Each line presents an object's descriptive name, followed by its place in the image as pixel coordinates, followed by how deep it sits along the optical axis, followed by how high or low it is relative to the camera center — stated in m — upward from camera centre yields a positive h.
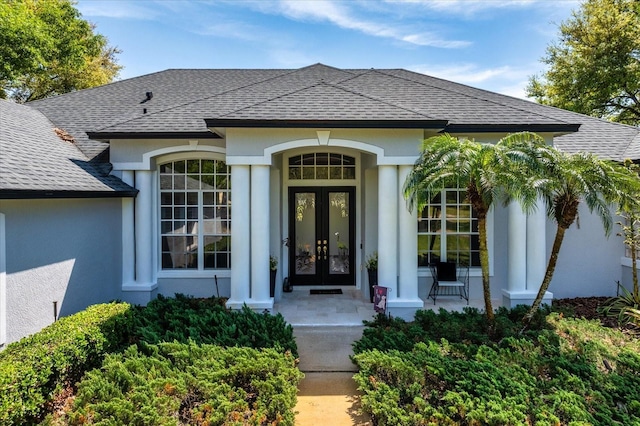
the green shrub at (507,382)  3.97 -2.07
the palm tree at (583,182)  5.80 +0.61
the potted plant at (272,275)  8.55 -1.28
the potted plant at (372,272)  8.60 -1.22
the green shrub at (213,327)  5.61 -1.77
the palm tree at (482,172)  5.89 +0.83
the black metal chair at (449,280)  8.73 -1.45
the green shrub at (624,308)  7.11 -1.92
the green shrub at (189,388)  3.94 -2.03
